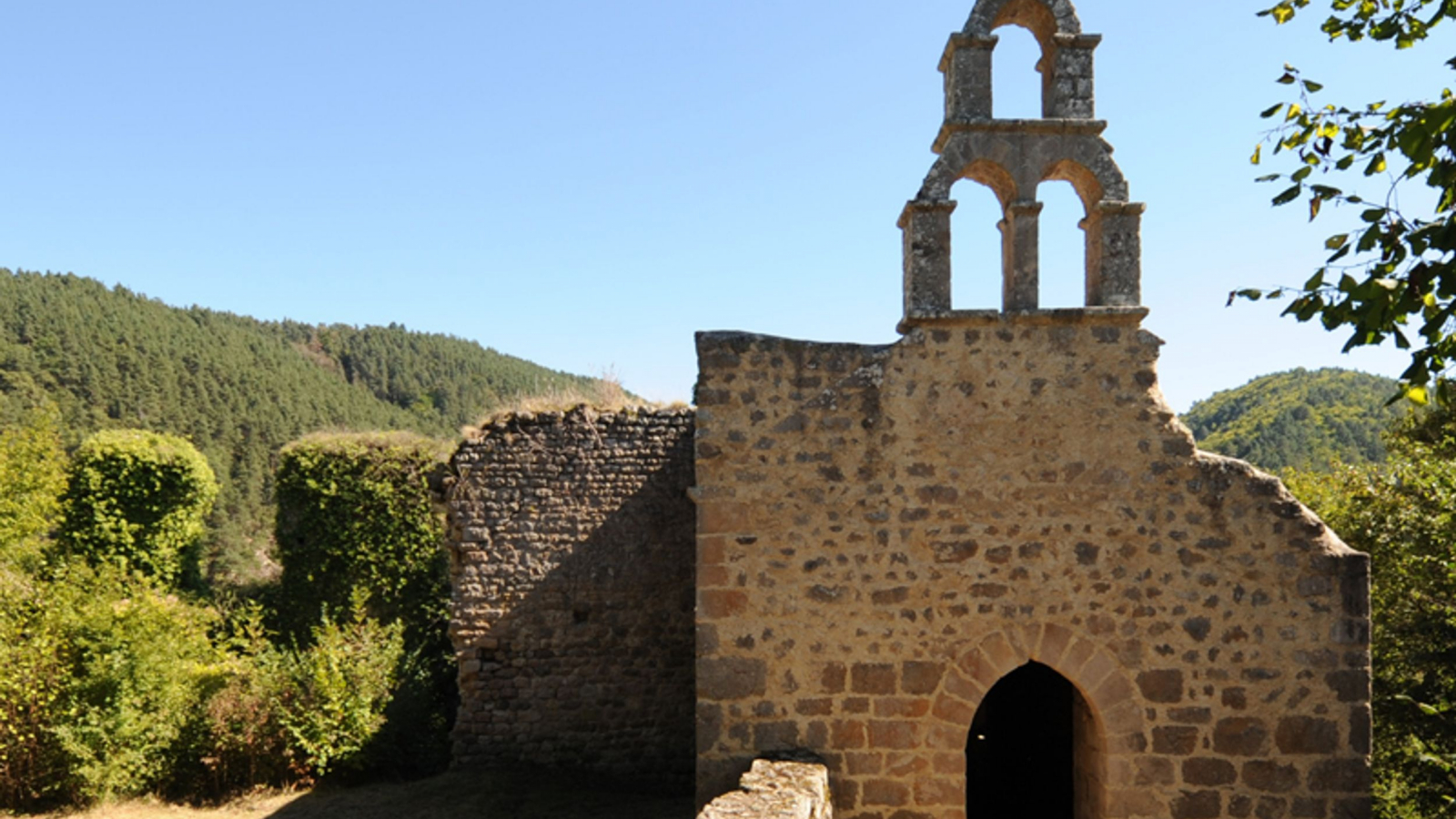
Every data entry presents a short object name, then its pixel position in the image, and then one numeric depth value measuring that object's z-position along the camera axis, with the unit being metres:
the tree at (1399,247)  3.21
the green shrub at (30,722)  9.67
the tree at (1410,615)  9.75
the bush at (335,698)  9.94
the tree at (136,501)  16.69
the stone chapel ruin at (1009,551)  5.89
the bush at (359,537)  12.34
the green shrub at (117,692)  9.63
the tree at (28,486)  12.96
